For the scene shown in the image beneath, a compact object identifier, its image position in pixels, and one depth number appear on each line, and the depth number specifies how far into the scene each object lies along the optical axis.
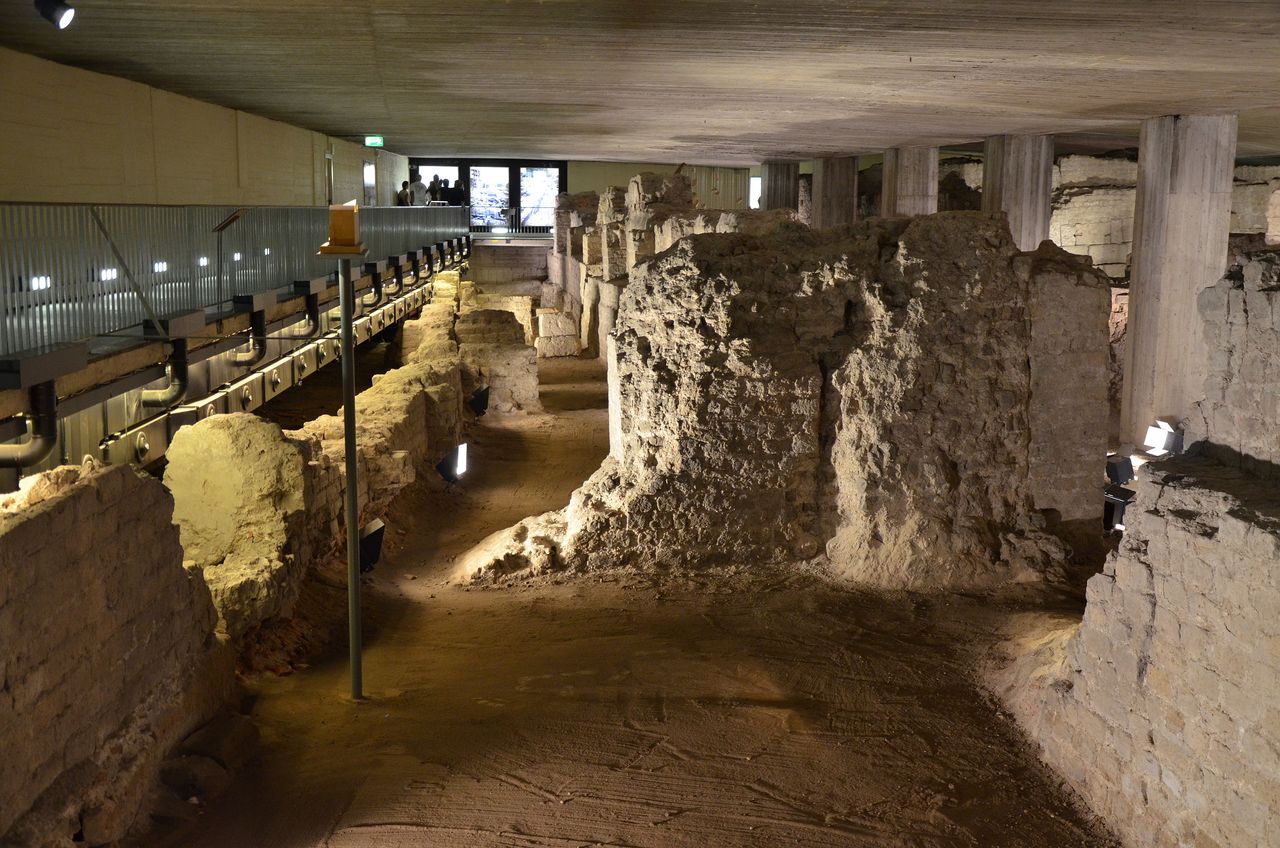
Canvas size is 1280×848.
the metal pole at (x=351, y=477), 6.24
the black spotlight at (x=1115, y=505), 10.13
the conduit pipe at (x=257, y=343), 10.95
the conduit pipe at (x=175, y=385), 8.93
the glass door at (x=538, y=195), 36.72
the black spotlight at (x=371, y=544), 9.02
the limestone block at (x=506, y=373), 15.97
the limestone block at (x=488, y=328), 16.52
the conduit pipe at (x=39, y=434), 6.58
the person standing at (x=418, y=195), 28.53
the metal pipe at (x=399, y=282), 19.50
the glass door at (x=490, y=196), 36.97
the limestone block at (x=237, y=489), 7.69
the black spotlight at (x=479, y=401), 15.49
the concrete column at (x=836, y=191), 23.55
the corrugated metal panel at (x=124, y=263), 7.19
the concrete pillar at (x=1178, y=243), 13.29
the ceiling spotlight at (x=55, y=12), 5.87
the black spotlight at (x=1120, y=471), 11.84
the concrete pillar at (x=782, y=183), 26.59
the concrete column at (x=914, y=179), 19.47
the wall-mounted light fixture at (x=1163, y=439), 13.02
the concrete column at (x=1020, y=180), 16.53
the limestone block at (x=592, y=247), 23.17
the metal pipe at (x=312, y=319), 13.12
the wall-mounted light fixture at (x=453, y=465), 12.05
